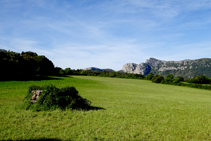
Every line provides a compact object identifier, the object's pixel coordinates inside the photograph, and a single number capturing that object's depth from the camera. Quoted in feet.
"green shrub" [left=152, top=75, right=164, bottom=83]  294.56
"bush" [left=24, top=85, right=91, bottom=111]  38.68
